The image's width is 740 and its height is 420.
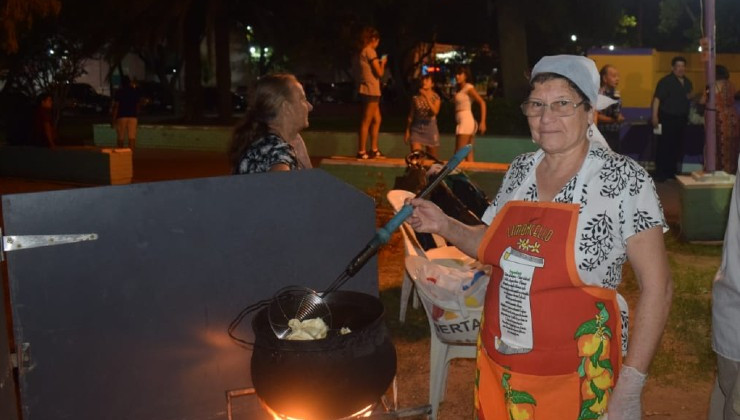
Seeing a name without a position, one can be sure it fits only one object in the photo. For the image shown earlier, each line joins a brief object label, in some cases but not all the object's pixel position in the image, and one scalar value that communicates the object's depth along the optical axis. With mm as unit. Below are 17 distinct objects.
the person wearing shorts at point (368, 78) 11445
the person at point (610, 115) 9974
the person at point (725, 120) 11883
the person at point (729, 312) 2471
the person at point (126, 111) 17188
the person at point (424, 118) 11117
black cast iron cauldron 2609
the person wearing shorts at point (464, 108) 11672
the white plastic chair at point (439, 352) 4406
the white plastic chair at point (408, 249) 5441
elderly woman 2369
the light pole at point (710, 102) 8969
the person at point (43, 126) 15578
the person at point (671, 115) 12680
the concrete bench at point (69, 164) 14000
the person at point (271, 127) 3871
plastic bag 4207
